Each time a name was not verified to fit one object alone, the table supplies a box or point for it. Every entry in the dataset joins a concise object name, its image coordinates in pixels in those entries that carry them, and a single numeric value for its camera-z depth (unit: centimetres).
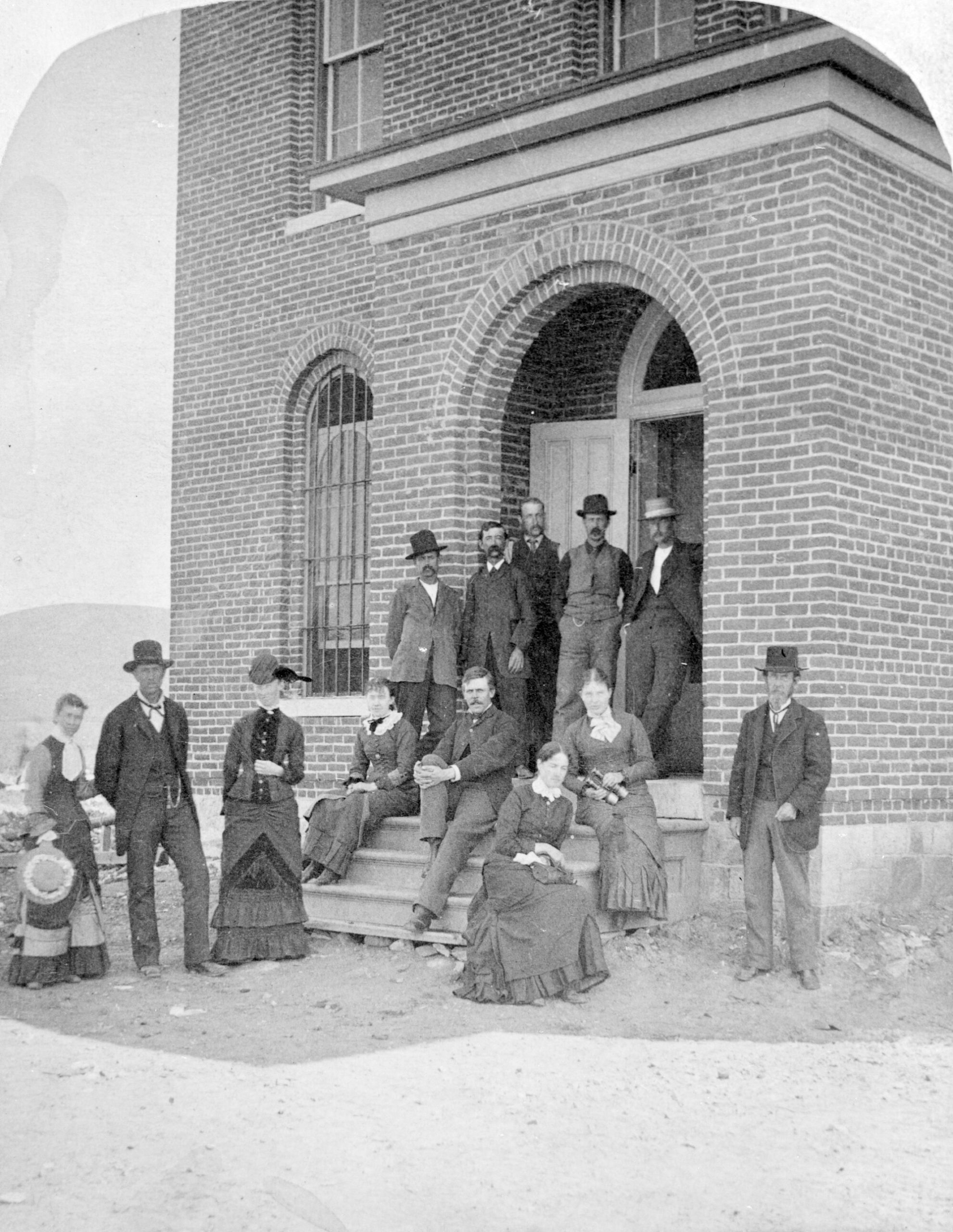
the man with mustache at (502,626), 1041
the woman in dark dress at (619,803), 879
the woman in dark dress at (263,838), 933
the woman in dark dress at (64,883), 866
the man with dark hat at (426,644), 1054
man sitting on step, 914
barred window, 1326
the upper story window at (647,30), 1108
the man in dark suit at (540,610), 1063
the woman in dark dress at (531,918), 820
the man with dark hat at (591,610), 1029
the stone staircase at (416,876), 915
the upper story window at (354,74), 1345
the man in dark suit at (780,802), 843
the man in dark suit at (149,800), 902
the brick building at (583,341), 929
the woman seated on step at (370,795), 1009
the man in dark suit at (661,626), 995
